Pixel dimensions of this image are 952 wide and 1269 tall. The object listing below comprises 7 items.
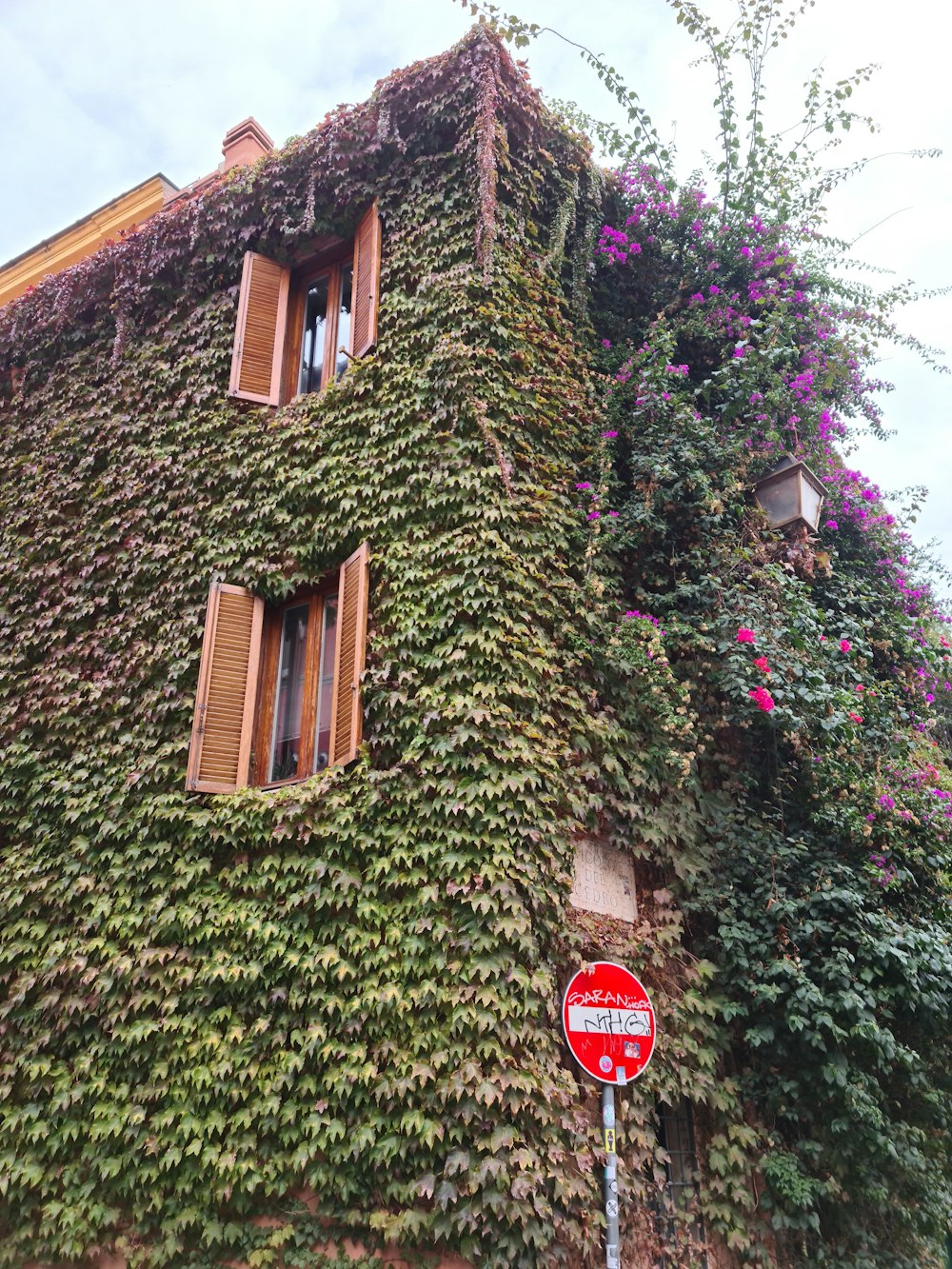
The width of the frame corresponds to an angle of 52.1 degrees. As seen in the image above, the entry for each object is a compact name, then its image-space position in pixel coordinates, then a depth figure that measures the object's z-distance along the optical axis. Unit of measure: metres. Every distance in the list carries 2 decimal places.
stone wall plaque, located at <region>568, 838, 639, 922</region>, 6.50
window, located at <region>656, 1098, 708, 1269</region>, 5.99
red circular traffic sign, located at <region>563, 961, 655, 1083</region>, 5.48
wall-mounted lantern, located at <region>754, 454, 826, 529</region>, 7.77
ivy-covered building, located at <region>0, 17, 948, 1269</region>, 5.57
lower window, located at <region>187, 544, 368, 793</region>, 6.89
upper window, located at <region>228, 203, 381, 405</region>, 8.35
